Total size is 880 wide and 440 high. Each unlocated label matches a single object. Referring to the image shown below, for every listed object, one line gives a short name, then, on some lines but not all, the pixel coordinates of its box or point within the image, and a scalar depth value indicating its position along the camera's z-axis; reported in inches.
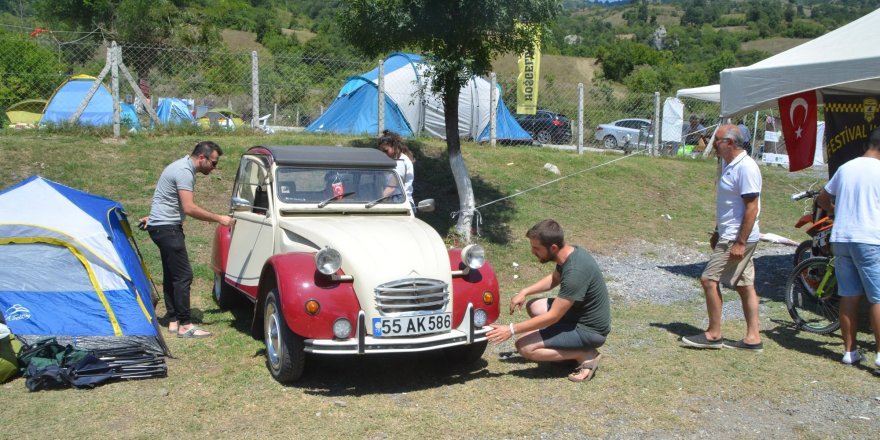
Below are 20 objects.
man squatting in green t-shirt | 221.5
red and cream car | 210.8
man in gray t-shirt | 271.0
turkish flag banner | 370.3
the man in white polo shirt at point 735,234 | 249.6
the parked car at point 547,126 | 763.4
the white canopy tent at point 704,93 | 699.4
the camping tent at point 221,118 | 580.4
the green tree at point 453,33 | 397.1
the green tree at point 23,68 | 614.5
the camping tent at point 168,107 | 759.1
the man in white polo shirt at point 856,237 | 238.7
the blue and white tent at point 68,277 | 244.5
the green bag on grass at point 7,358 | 218.1
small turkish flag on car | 265.4
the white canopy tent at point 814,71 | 320.5
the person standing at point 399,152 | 331.3
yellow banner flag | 666.8
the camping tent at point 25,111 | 719.7
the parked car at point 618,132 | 916.6
